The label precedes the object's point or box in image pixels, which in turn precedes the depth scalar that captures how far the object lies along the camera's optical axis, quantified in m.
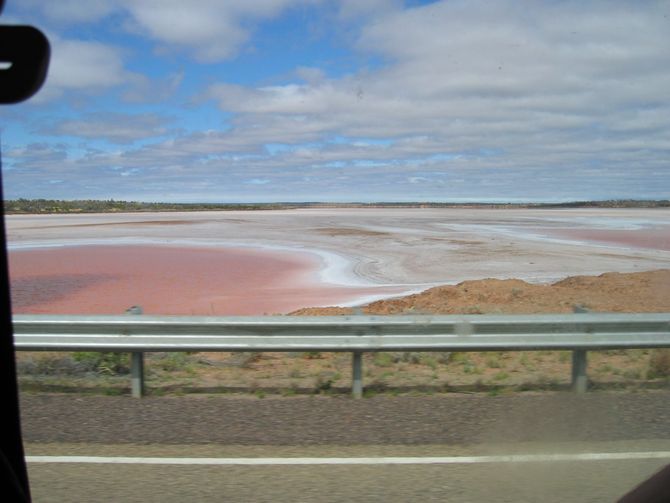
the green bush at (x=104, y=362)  8.49
